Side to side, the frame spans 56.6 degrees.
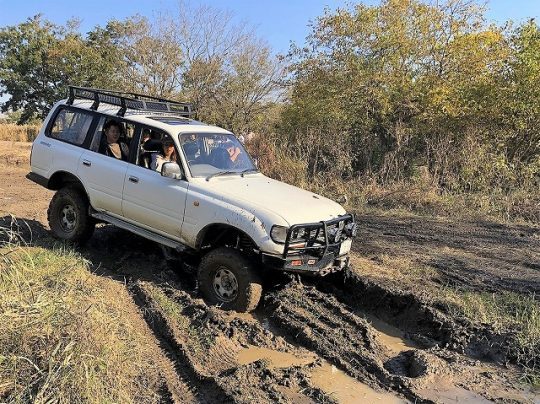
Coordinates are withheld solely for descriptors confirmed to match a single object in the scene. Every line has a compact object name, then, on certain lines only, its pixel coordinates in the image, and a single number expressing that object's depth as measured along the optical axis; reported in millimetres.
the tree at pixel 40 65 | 32344
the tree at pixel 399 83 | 13297
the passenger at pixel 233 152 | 6505
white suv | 5211
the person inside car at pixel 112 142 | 6582
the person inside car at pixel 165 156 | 6164
